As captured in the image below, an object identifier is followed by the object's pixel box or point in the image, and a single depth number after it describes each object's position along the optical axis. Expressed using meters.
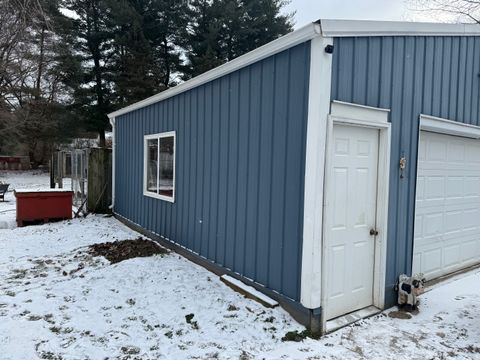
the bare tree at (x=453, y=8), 9.20
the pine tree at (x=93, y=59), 19.22
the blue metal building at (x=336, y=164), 3.19
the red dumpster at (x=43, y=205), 7.91
